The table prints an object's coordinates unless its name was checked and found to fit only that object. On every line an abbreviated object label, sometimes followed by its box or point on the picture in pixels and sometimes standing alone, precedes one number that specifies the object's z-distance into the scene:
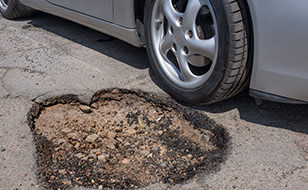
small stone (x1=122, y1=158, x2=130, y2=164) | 2.35
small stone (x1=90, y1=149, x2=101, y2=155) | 2.43
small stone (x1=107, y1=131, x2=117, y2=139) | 2.60
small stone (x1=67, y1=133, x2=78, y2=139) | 2.58
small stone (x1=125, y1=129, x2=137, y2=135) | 2.65
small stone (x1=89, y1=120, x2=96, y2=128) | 2.73
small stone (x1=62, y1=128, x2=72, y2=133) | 2.64
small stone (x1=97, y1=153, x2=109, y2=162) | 2.36
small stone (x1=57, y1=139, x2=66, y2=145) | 2.52
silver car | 2.12
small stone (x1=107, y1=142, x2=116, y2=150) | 2.47
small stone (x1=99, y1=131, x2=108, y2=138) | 2.63
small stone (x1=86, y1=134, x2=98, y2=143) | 2.54
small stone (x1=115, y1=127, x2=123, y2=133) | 2.68
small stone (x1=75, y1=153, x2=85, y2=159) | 2.38
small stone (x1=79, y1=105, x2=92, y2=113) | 2.87
